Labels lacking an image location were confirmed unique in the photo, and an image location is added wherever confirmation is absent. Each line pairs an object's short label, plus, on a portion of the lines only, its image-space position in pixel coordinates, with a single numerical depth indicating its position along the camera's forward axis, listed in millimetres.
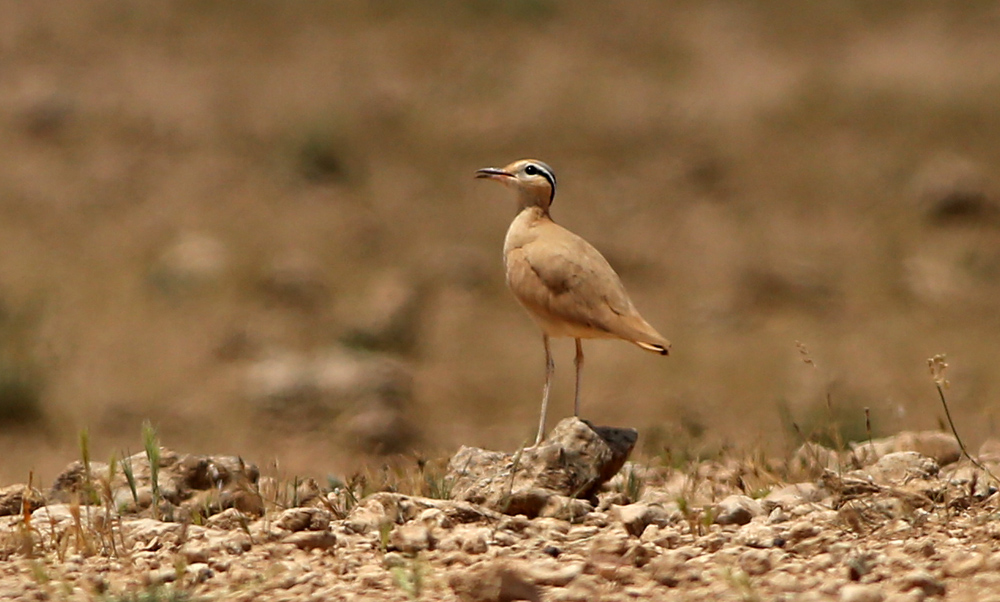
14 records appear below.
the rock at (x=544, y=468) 9672
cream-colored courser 11812
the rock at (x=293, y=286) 31484
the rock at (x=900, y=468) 10031
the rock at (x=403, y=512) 9164
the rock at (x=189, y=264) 31531
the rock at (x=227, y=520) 9453
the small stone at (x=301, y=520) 9047
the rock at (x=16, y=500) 10266
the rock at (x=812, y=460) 10930
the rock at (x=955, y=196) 35375
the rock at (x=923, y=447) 11805
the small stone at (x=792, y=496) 9648
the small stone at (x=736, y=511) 9242
